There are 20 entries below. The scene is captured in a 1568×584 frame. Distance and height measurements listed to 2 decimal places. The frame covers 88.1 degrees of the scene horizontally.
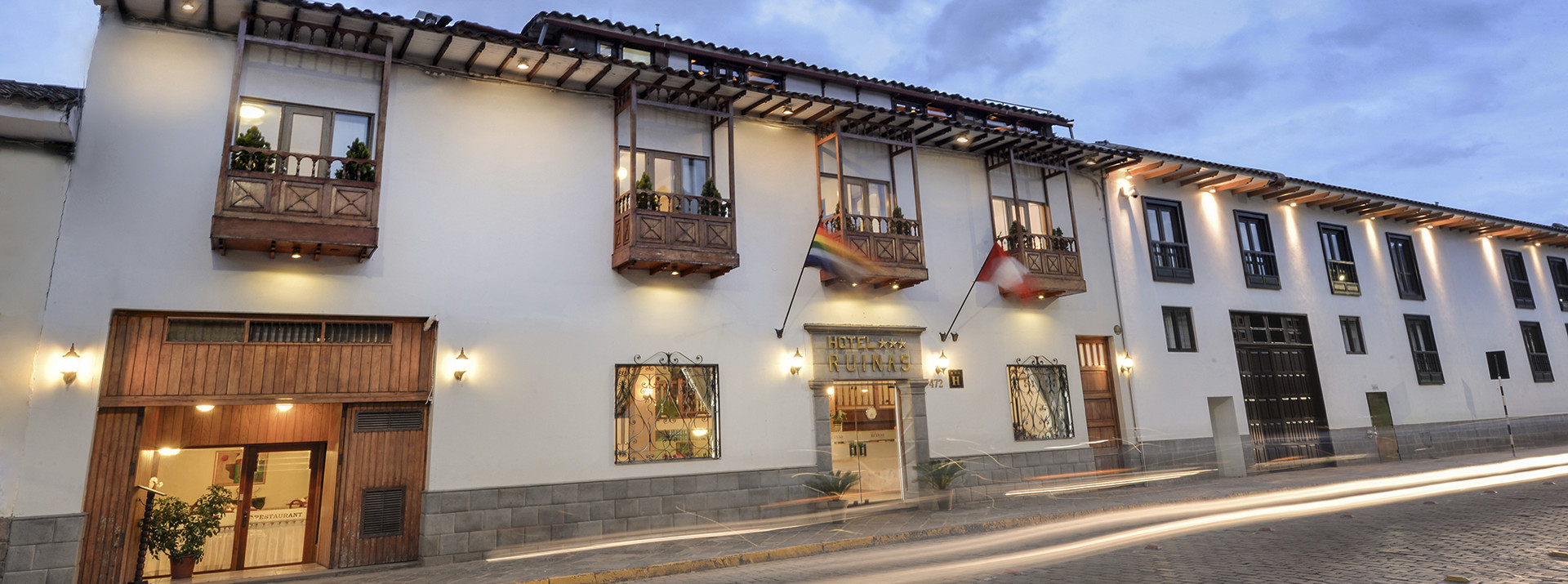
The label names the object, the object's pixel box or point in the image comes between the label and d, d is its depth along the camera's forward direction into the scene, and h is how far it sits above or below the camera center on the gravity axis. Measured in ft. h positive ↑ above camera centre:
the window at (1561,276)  95.64 +17.23
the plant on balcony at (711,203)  47.85 +14.85
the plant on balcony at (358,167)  39.42 +14.68
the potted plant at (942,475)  52.54 -1.70
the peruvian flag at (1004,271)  56.29 +11.94
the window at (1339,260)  78.02 +16.47
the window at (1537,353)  88.48 +7.74
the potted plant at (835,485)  49.21 -1.92
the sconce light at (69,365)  34.50 +4.99
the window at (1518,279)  91.35 +16.28
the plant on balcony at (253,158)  37.32 +14.47
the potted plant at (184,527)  37.50 -2.16
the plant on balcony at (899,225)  54.44 +14.89
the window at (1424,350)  79.82 +7.67
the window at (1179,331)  67.41 +8.90
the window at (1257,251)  73.20 +16.57
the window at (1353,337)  76.59 +8.87
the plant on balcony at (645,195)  45.83 +14.70
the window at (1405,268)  82.64 +16.34
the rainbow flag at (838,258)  50.14 +11.92
